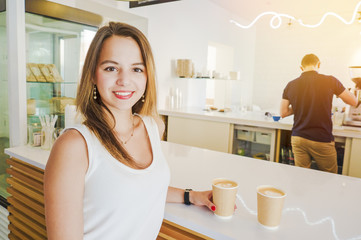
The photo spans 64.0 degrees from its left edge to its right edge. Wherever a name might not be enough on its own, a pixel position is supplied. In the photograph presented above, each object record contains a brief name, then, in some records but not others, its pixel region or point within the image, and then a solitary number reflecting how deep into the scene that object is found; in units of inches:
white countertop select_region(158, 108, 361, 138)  102.9
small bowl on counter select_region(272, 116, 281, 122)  116.6
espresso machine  105.9
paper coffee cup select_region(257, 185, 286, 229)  33.4
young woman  29.2
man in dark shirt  96.7
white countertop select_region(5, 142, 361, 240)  34.8
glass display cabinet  92.4
